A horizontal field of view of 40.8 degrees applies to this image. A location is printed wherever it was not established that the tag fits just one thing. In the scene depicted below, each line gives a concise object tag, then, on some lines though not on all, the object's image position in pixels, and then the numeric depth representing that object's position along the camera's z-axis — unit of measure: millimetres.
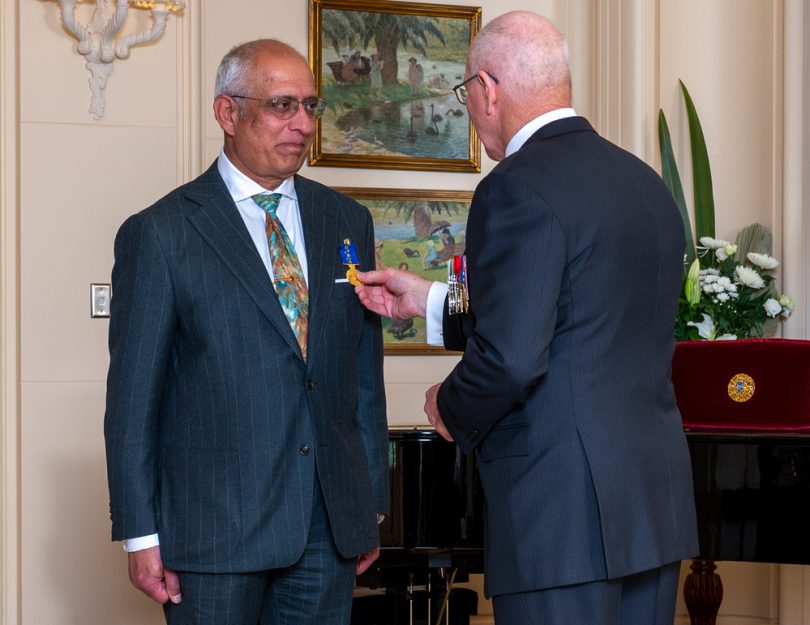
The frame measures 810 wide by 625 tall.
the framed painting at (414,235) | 5035
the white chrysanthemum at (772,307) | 4750
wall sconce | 4516
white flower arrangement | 4730
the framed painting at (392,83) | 4973
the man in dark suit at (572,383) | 2105
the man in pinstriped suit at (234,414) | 2475
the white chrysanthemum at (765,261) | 4785
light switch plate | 4578
